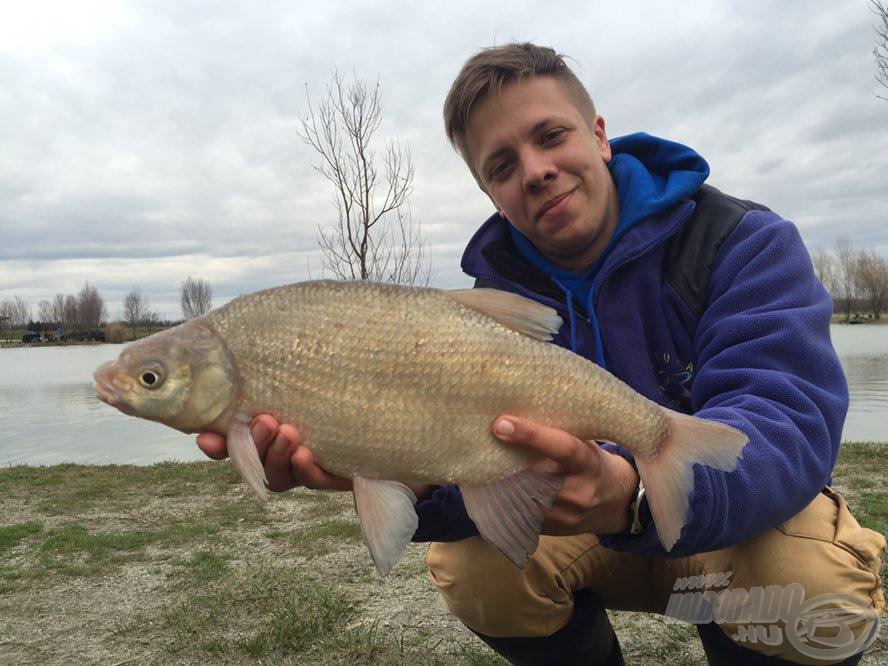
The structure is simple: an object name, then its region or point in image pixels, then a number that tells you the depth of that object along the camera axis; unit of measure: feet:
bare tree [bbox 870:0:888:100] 32.99
